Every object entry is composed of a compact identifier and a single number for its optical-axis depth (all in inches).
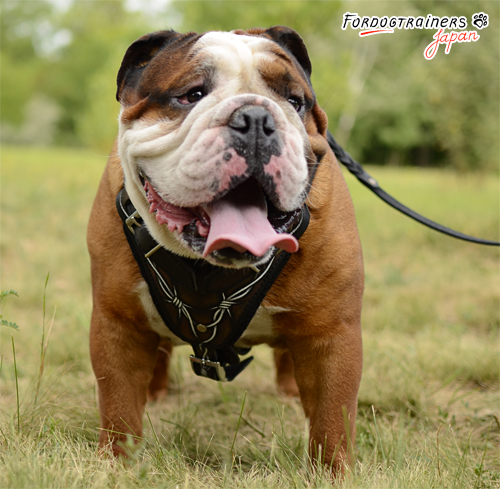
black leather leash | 79.6
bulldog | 63.8
